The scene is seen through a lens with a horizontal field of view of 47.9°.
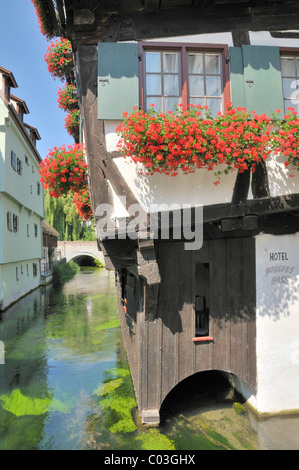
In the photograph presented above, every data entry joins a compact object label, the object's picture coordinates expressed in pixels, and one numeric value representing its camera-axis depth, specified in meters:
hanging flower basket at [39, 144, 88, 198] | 6.05
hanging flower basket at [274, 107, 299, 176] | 4.43
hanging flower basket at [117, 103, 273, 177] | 4.21
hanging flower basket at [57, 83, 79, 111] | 8.86
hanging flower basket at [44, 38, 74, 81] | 7.98
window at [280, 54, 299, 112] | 5.11
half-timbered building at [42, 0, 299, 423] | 4.73
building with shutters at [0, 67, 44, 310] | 14.24
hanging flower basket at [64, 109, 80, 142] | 9.25
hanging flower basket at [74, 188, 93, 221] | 7.43
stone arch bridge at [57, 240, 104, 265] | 34.91
